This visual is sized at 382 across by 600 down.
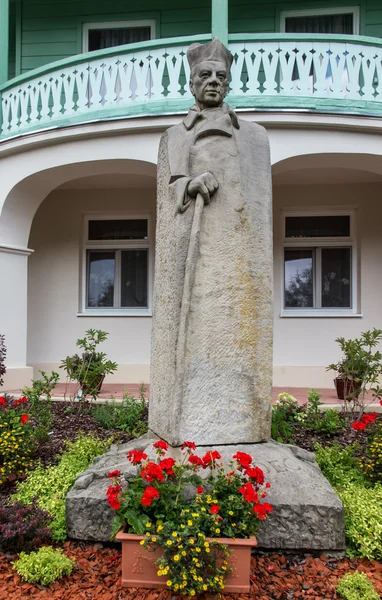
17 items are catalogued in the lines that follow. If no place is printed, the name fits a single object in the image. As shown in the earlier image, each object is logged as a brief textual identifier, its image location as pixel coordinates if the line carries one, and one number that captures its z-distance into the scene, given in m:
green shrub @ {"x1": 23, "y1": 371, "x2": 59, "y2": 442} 4.15
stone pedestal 2.38
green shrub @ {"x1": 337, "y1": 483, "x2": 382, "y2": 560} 2.46
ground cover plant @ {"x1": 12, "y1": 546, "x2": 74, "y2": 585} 2.26
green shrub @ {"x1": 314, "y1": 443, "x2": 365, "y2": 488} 3.15
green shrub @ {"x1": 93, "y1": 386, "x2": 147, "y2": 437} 4.57
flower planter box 2.12
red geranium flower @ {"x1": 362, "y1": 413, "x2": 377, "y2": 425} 3.38
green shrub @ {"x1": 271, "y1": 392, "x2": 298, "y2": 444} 4.09
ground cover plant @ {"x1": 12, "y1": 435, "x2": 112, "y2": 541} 2.70
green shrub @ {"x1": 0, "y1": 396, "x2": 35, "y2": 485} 3.34
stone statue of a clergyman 2.66
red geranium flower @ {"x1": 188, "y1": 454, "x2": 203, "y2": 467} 2.22
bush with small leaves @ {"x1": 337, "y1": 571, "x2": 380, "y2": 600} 2.12
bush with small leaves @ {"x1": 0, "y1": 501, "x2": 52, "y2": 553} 2.46
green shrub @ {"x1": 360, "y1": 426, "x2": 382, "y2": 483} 3.14
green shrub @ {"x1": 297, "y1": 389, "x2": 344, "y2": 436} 4.53
